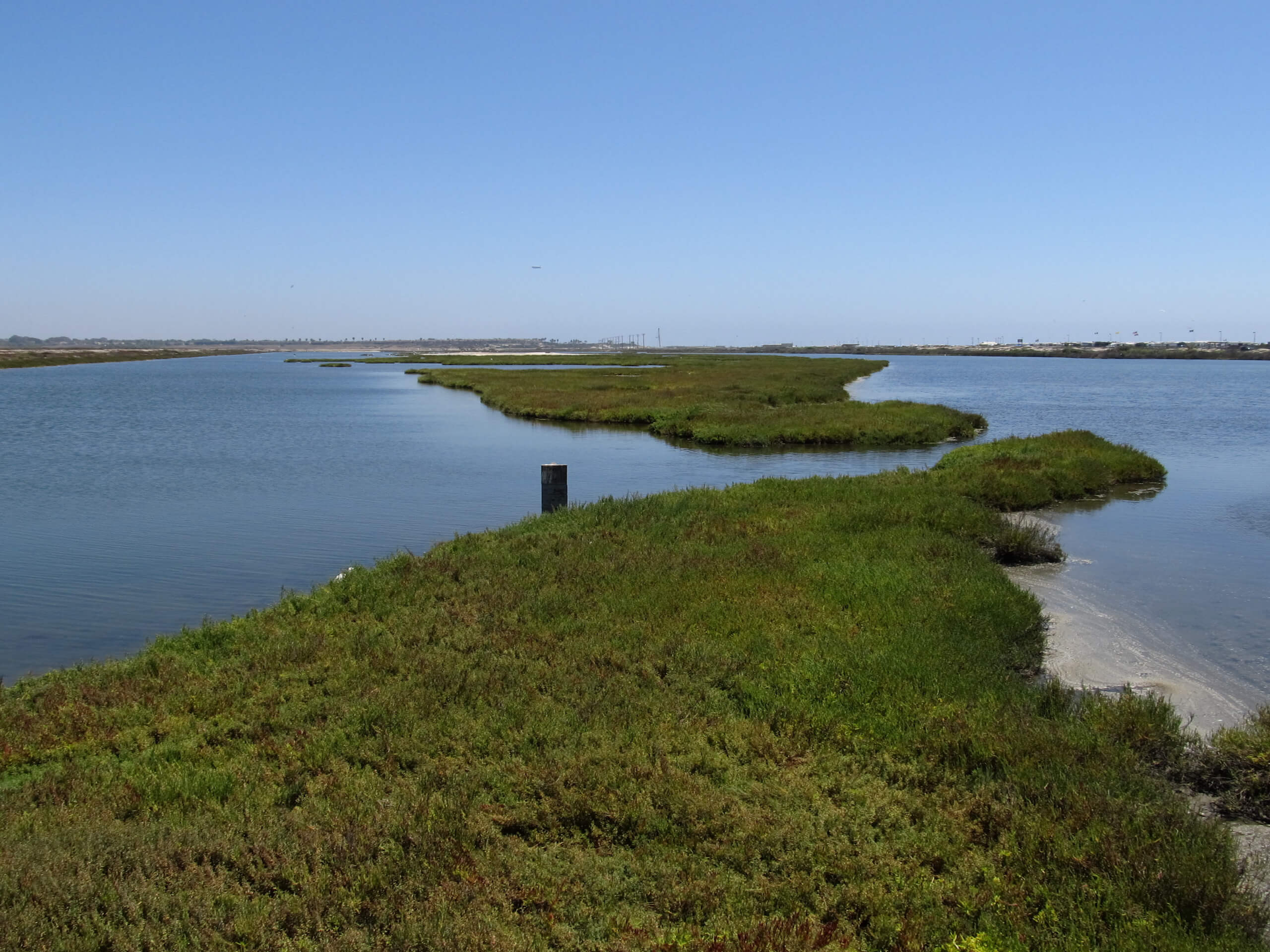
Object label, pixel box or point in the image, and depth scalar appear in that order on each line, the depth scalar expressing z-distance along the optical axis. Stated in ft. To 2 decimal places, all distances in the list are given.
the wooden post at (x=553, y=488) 63.57
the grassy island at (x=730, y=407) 132.98
